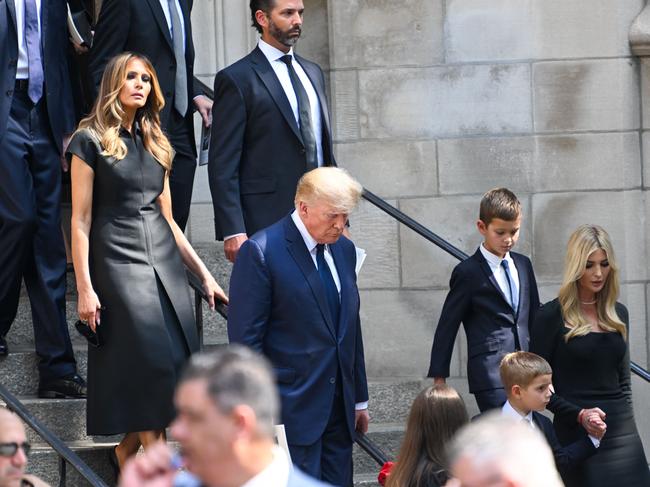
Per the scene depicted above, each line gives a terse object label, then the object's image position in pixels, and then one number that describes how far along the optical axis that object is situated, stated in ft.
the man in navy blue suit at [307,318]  40.14
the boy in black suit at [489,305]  47.70
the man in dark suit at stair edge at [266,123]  47.16
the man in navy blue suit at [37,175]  48.11
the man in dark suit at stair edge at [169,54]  51.16
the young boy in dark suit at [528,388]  43.62
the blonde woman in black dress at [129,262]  44.09
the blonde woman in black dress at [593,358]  46.44
